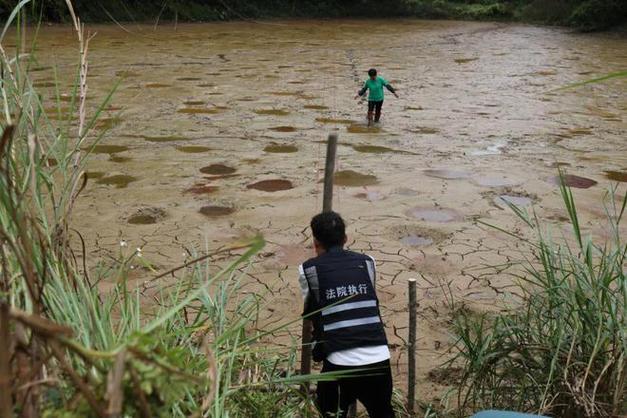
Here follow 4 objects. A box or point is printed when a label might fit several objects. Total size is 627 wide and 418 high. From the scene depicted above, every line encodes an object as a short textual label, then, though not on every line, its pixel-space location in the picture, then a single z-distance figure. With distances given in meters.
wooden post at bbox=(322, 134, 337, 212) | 2.99
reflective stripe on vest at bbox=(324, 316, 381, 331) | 2.69
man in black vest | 2.68
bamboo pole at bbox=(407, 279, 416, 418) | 2.91
